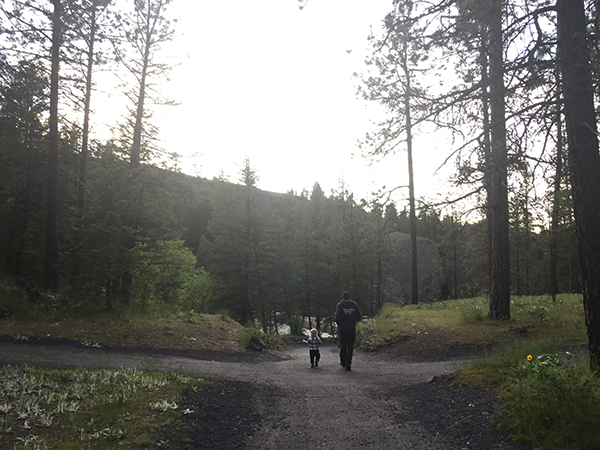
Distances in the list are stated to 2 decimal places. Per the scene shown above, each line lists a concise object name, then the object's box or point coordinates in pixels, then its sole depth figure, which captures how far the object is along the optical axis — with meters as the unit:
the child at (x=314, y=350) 10.46
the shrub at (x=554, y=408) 3.47
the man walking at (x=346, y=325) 9.56
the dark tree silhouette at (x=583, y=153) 4.87
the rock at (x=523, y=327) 10.59
